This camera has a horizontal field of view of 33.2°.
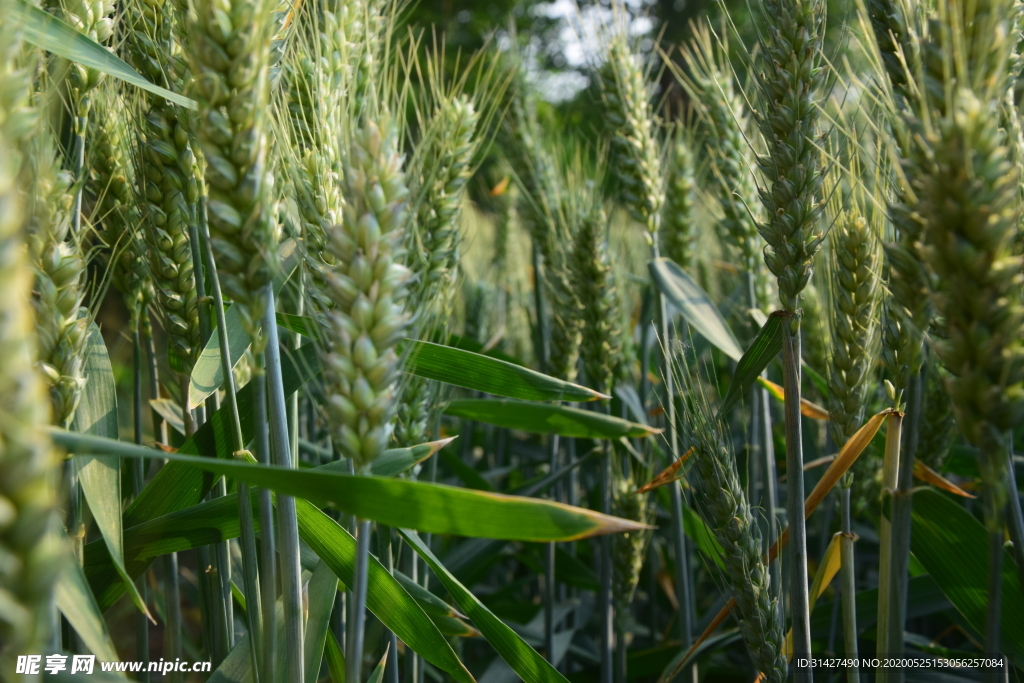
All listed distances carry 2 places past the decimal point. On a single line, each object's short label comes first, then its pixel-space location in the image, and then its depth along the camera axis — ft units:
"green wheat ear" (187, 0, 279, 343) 1.51
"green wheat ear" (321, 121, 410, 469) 1.50
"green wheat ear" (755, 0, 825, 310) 1.70
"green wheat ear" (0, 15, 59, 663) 1.24
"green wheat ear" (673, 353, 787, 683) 1.72
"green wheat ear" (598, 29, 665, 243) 2.13
